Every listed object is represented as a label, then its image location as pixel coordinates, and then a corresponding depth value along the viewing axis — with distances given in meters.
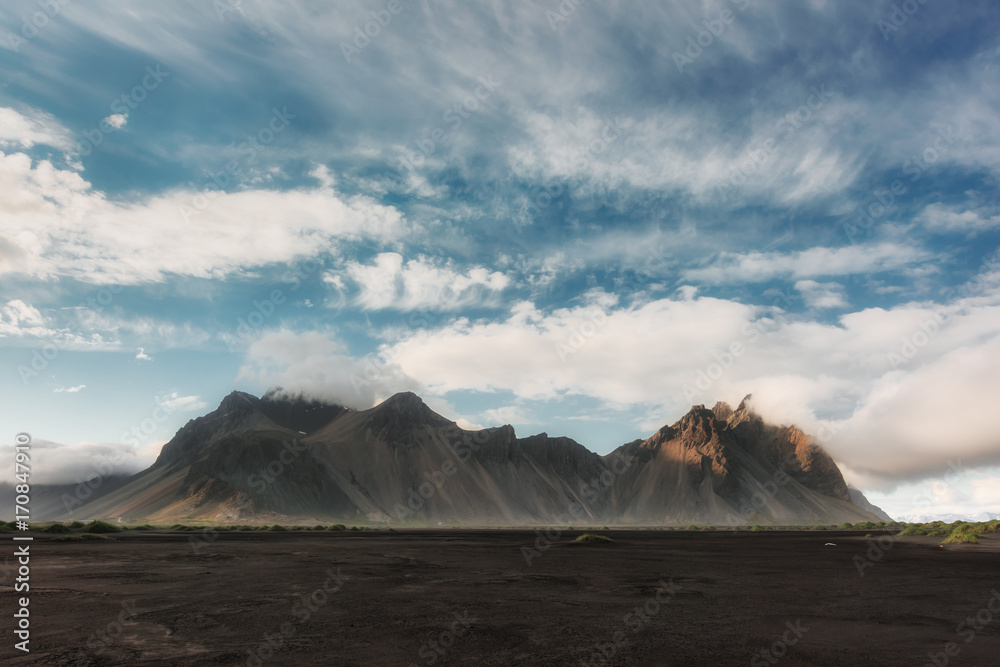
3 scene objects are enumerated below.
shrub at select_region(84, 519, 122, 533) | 59.16
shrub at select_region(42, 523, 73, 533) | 55.58
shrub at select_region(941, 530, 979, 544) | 44.90
